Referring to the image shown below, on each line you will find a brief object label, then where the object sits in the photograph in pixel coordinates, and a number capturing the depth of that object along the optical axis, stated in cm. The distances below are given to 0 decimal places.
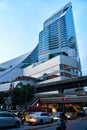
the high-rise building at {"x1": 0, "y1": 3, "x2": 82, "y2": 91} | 5277
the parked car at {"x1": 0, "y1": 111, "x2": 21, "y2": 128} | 936
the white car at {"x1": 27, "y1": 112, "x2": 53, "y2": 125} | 1152
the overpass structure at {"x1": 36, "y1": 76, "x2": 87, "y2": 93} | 3135
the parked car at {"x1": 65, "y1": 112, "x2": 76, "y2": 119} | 1791
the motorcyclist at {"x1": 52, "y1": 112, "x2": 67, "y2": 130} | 576
